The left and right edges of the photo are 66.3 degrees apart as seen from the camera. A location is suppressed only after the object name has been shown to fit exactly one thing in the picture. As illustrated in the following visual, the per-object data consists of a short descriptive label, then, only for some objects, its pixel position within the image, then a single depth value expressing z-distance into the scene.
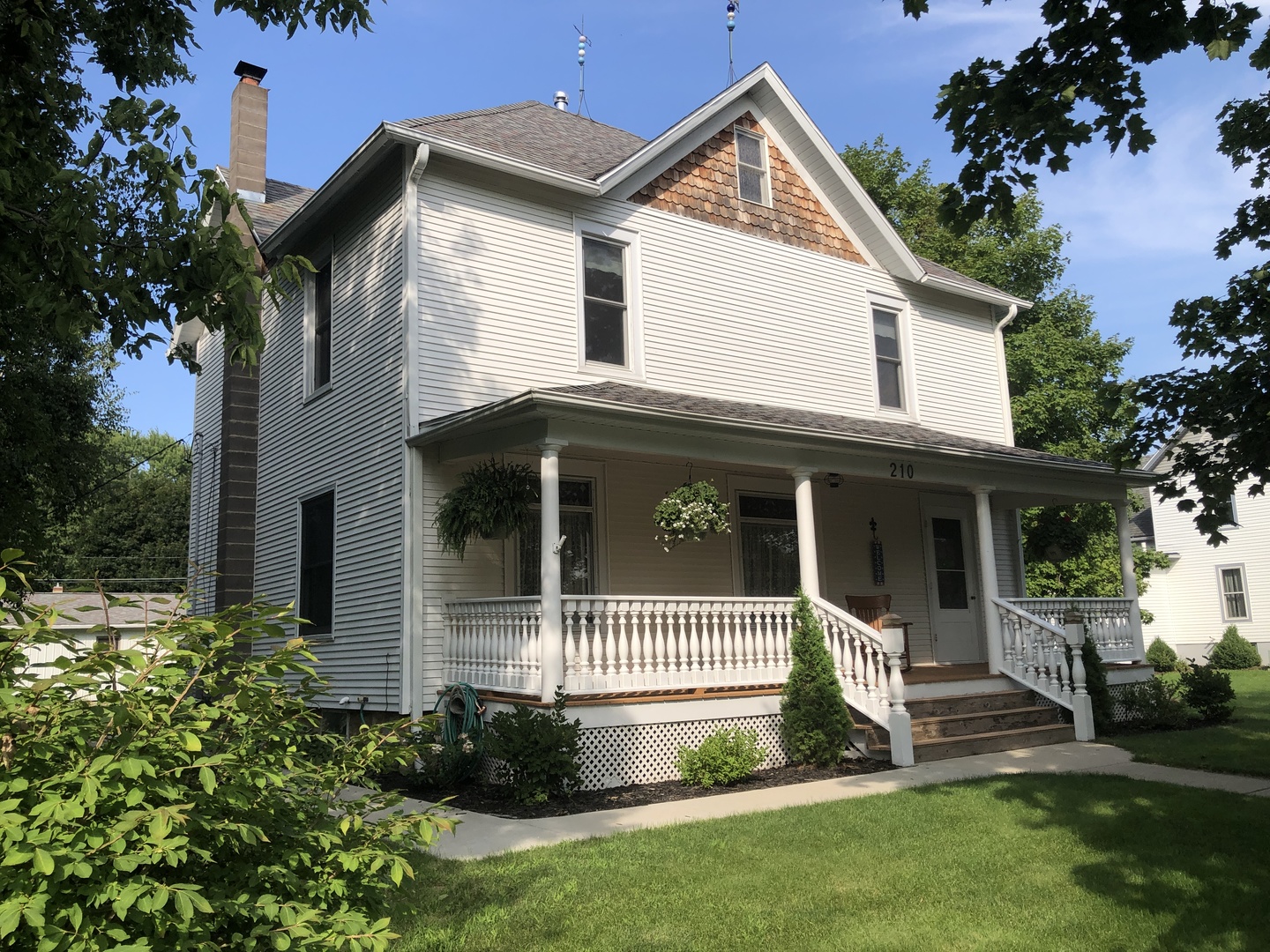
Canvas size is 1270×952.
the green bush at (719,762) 9.57
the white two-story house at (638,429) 10.46
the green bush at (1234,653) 27.61
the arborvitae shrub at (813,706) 10.36
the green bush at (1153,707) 13.03
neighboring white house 29.64
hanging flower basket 10.73
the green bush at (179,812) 2.25
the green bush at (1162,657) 24.61
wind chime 15.22
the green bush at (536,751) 8.74
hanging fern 10.19
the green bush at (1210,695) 13.62
